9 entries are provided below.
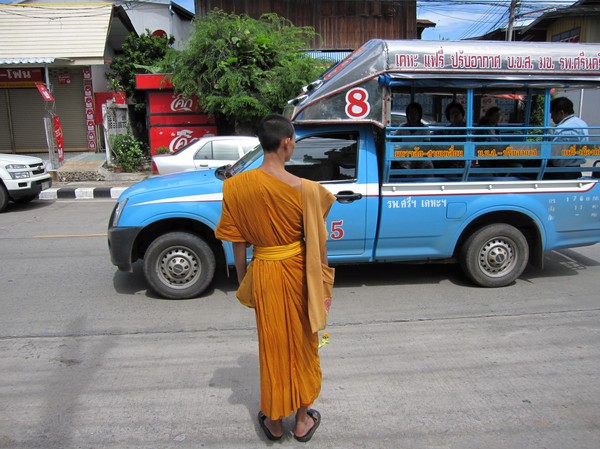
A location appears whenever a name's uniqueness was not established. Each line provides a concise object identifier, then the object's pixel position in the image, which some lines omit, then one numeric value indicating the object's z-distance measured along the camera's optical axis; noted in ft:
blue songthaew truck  16.79
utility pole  70.49
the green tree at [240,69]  43.62
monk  8.69
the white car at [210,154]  33.50
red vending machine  49.96
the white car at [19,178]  33.99
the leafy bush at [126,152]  47.62
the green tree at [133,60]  59.72
